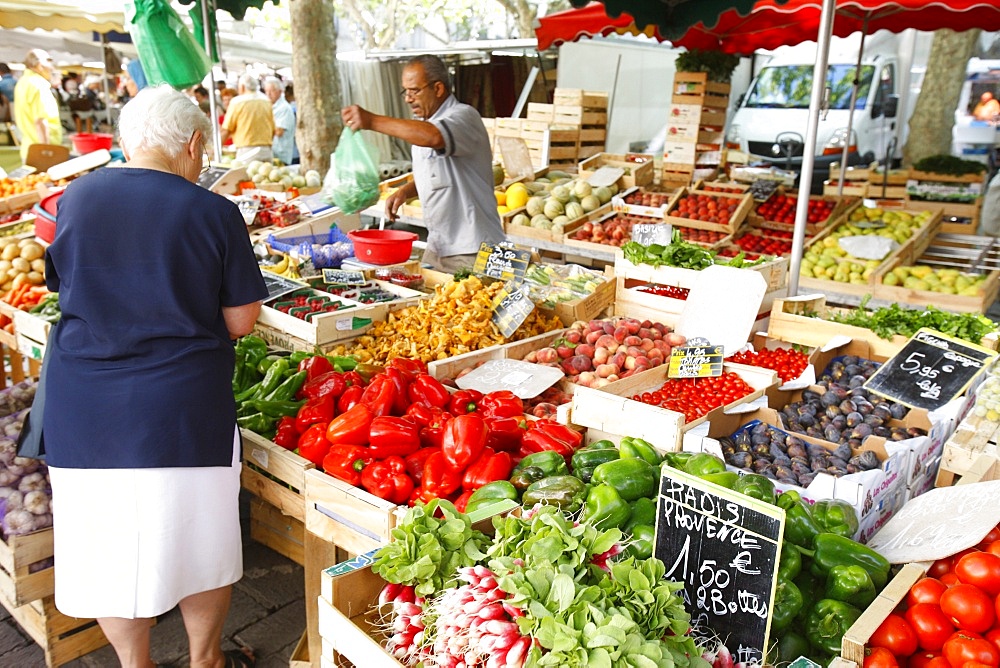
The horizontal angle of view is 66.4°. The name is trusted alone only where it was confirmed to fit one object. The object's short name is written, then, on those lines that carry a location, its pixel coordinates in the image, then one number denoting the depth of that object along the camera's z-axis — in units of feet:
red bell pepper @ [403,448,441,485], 8.68
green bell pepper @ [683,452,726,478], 7.34
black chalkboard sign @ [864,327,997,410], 10.28
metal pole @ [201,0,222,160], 17.81
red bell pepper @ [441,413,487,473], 8.32
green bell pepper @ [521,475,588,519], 7.27
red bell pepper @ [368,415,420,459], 8.91
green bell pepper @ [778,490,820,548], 6.70
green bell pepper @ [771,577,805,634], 5.94
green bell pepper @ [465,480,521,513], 7.50
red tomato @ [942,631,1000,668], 5.26
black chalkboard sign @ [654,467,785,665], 5.57
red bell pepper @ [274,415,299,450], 9.68
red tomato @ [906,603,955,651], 5.68
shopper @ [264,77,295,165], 40.93
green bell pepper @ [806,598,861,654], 5.99
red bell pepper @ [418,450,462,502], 8.25
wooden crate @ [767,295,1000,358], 11.78
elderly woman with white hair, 7.34
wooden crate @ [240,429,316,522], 9.11
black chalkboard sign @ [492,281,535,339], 12.66
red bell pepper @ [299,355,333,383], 11.02
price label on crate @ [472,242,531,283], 14.28
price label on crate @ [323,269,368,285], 14.69
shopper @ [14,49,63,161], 33.55
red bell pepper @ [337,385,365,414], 10.11
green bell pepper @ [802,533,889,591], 6.42
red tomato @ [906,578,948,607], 5.95
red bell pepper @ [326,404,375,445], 9.19
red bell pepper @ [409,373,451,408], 10.23
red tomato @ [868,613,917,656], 5.61
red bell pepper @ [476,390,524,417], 9.93
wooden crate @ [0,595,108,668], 9.73
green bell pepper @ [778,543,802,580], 6.18
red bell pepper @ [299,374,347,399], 10.36
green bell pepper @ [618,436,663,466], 7.87
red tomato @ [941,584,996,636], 5.57
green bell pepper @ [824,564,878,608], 6.11
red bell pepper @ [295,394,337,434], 9.80
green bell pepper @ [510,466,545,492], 7.98
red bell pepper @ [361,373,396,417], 9.65
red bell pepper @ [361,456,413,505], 8.33
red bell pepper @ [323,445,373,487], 8.66
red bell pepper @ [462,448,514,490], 8.14
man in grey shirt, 14.16
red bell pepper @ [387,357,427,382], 10.98
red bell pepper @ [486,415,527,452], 9.14
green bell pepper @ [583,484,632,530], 6.71
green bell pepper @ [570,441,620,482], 8.13
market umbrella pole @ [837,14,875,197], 24.48
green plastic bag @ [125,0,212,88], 15.14
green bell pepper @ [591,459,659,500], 7.10
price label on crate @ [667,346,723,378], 10.89
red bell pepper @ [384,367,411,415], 10.05
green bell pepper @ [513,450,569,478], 8.17
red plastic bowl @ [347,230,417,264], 15.53
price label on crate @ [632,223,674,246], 15.58
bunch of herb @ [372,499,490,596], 5.92
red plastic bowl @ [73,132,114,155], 29.01
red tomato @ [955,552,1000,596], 5.84
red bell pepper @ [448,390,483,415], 10.14
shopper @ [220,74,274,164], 31.63
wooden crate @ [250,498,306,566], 11.15
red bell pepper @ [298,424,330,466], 9.25
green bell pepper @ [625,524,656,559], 6.42
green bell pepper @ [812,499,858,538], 7.21
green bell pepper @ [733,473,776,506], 6.60
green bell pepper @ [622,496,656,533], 6.80
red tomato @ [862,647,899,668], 5.39
